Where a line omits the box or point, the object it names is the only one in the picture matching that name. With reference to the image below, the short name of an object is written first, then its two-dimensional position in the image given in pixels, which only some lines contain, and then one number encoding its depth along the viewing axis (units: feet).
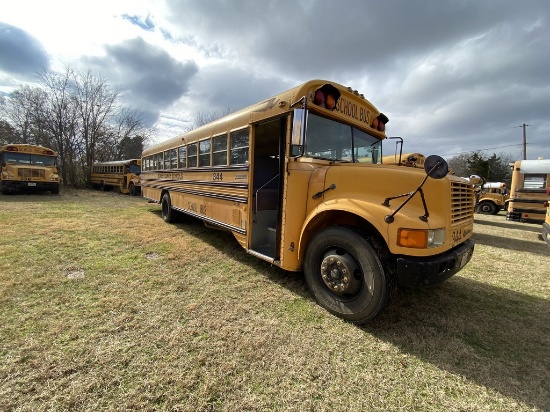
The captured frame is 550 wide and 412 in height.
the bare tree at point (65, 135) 72.79
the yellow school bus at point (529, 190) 31.96
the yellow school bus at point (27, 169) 42.04
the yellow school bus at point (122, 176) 56.59
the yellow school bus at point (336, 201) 7.52
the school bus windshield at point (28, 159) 42.80
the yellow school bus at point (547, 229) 16.96
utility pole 89.97
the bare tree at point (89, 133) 76.23
